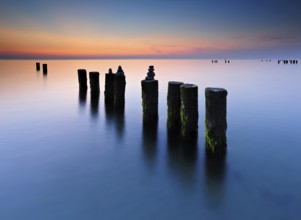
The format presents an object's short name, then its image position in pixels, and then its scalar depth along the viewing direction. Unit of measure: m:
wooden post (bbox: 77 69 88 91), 17.25
